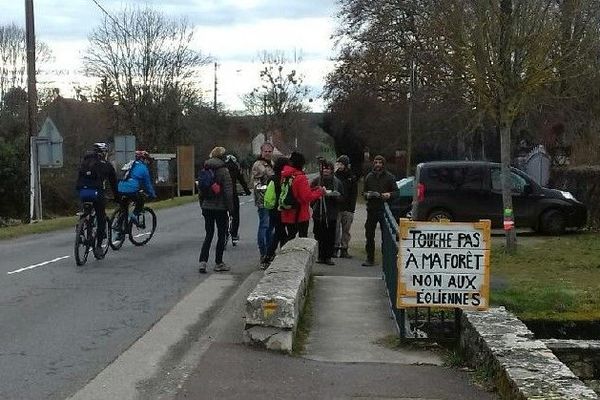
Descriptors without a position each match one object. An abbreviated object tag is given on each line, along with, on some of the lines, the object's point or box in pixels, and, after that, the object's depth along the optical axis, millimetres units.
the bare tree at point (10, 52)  65363
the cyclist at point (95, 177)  13117
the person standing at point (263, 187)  12875
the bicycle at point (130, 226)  15031
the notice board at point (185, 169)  51188
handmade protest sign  7434
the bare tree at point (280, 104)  72812
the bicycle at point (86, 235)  12828
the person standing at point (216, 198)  11648
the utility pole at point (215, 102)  72062
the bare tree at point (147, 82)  55406
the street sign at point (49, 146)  24188
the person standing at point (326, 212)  13000
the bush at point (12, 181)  43094
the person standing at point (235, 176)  14023
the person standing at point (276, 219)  11656
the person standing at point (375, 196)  13123
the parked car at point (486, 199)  19922
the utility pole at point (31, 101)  24547
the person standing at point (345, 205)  13805
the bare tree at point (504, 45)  14336
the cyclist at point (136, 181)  15086
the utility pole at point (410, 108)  39219
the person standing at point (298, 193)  11359
